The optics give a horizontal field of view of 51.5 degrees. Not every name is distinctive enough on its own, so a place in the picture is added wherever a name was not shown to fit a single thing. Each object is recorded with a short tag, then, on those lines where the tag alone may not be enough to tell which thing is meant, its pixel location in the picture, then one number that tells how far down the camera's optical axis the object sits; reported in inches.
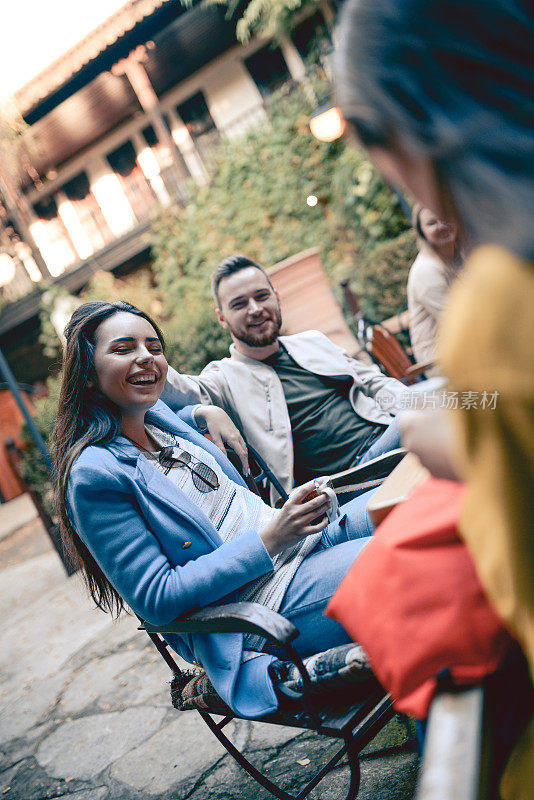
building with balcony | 438.0
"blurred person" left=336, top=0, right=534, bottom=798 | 21.0
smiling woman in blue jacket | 59.7
